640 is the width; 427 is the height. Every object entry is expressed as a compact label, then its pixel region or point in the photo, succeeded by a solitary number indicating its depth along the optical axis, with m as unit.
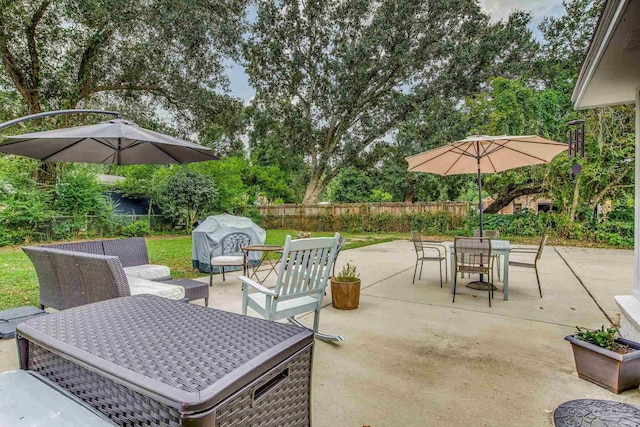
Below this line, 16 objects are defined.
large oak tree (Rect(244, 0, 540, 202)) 14.25
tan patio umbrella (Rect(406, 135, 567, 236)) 4.47
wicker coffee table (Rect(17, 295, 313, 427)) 0.94
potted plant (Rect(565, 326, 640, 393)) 2.09
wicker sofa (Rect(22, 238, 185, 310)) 2.52
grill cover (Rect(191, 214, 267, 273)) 5.77
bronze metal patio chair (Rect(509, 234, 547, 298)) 4.27
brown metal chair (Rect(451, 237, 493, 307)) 4.03
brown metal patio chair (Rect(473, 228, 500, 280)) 5.51
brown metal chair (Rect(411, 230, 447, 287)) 5.02
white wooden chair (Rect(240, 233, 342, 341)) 2.57
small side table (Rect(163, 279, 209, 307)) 3.38
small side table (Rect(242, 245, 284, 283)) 4.65
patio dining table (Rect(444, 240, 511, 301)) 4.13
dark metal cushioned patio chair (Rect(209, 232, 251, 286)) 5.77
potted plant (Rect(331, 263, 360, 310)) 3.85
